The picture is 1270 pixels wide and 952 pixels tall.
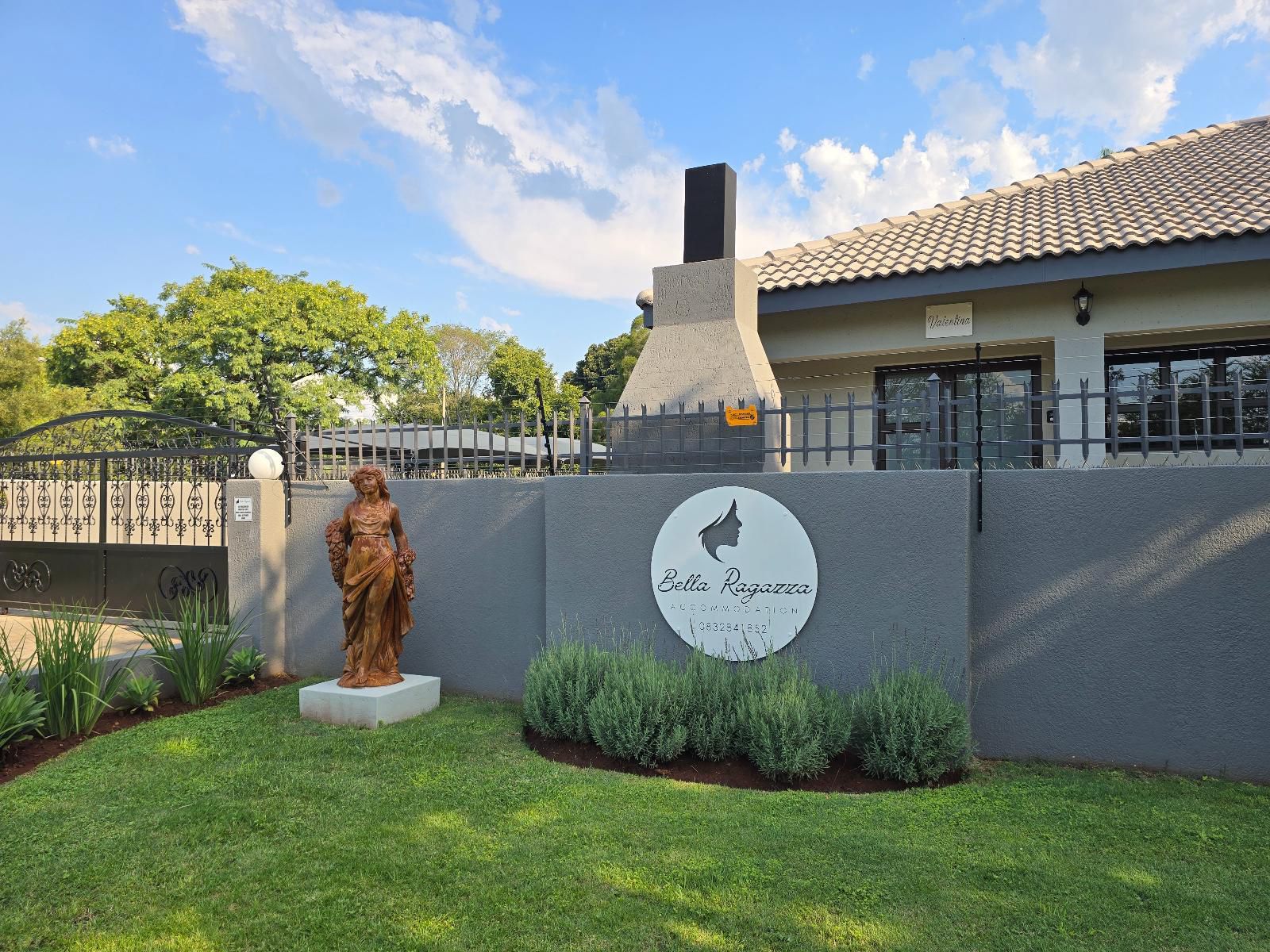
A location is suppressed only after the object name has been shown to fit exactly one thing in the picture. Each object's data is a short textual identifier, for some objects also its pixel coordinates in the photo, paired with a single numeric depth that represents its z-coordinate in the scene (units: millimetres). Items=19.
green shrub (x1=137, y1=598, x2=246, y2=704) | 6746
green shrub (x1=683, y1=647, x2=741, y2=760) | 5141
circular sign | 5715
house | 7523
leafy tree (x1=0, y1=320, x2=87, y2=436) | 23062
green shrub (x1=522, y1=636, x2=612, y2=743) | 5488
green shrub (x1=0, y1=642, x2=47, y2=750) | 5301
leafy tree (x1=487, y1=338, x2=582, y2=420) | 38375
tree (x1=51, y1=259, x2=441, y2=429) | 25156
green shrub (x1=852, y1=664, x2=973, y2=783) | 4797
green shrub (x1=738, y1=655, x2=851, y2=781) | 4867
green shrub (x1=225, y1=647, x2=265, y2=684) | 7262
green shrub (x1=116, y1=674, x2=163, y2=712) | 6348
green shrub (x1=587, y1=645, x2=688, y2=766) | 5113
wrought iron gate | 8562
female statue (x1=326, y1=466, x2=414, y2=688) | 6242
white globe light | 7875
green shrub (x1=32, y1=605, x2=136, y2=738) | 5770
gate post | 7855
